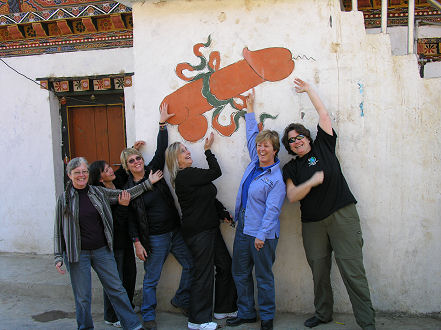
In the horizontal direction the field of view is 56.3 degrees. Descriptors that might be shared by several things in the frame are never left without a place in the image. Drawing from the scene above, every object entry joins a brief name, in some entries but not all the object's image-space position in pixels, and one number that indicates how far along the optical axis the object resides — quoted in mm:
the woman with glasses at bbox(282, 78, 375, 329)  3564
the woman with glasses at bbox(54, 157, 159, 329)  3600
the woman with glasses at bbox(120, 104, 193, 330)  3986
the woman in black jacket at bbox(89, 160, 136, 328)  3994
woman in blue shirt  3666
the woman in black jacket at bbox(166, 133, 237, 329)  3885
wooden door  6203
